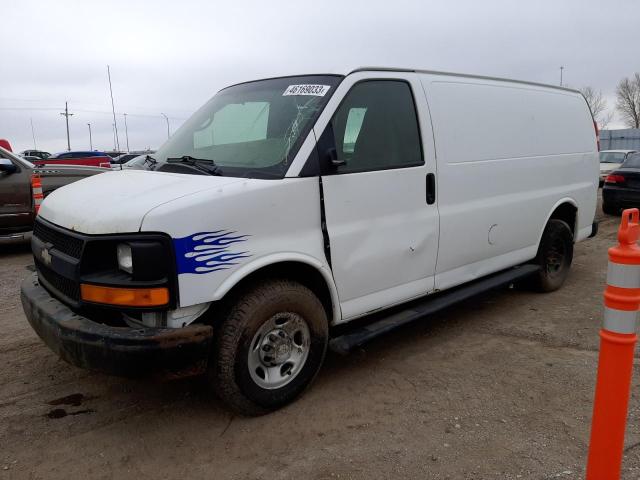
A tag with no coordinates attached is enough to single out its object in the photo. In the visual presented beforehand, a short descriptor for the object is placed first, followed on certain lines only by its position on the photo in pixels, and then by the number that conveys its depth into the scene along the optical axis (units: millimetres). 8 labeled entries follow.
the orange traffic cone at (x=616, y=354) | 1913
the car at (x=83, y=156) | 21278
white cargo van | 2691
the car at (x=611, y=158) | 16619
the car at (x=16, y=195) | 7797
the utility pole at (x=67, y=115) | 66850
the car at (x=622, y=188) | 10727
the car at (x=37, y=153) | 31820
